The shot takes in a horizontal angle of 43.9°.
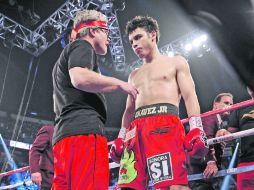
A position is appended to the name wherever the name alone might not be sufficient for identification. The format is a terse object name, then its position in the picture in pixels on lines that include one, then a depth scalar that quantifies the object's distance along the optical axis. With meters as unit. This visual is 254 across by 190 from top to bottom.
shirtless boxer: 1.65
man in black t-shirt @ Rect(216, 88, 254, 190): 2.34
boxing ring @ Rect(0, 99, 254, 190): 2.04
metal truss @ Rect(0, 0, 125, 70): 6.74
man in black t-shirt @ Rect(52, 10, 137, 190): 1.31
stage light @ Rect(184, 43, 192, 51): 7.70
